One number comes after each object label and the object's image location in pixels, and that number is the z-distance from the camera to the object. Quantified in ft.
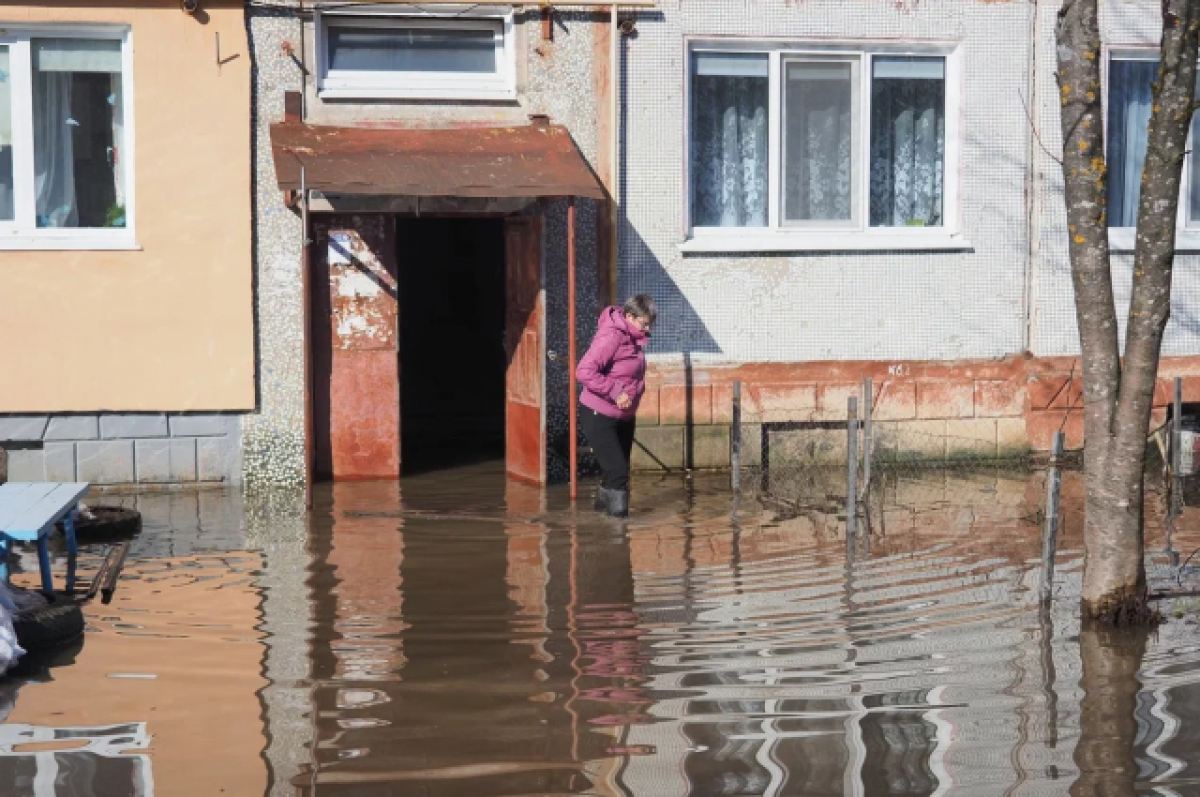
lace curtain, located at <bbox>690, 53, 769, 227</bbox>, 43.62
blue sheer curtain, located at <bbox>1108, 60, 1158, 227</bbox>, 45.42
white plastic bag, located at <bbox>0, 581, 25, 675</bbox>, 22.44
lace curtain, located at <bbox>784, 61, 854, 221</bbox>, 44.19
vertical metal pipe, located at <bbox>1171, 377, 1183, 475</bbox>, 39.29
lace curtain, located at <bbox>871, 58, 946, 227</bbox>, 44.50
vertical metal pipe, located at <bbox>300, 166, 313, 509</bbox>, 37.40
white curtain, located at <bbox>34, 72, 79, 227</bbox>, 40.70
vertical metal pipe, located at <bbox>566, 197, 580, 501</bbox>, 39.14
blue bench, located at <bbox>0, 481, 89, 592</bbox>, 25.67
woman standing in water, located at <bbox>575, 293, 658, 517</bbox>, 36.58
